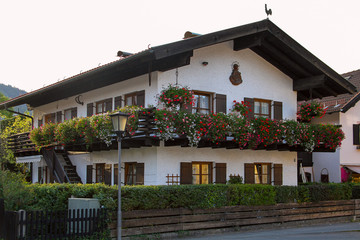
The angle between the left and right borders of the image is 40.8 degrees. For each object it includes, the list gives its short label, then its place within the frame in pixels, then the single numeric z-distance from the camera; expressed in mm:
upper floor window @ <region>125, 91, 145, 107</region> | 18066
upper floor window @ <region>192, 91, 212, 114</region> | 18266
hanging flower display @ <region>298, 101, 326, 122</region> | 20672
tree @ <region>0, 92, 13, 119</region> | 51062
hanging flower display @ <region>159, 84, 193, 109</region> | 16438
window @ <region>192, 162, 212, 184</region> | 18469
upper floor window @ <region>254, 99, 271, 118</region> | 20312
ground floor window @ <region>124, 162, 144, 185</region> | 17975
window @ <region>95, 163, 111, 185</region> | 19891
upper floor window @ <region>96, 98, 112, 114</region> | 19984
